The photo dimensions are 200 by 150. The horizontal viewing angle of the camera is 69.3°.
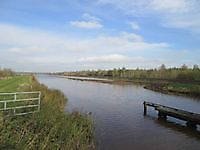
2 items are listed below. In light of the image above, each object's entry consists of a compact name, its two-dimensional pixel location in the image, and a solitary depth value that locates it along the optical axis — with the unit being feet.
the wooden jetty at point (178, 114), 38.46
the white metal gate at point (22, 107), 28.09
